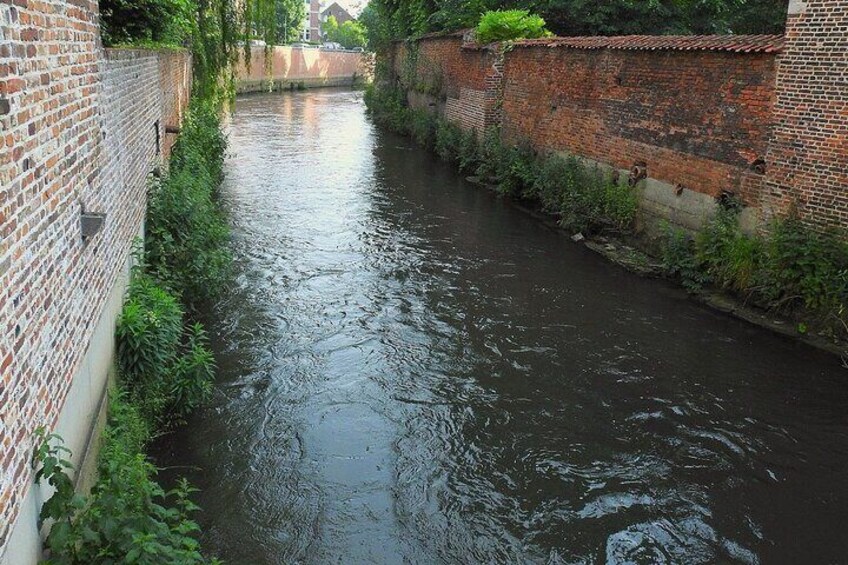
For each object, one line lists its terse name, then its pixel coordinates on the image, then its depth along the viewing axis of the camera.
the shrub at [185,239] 7.78
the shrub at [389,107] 25.64
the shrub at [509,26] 17.44
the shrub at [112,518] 3.32
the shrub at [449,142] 19.69
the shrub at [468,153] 18.19
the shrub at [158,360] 5.70
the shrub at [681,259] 10.02
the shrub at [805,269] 8.20
